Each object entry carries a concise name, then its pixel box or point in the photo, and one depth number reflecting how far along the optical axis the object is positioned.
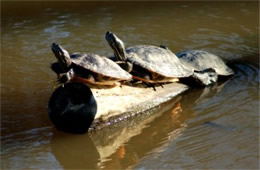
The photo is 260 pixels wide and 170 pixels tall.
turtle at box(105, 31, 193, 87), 8.54
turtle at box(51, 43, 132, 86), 7.46
